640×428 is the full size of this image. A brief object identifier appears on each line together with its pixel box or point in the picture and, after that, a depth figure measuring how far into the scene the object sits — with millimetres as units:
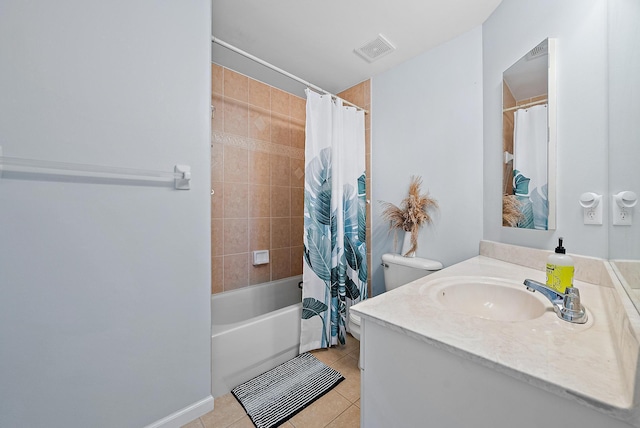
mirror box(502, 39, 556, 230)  1139
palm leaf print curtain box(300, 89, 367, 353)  1773
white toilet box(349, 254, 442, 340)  1679
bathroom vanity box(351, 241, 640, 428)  440
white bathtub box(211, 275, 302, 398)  1394
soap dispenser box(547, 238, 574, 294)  828
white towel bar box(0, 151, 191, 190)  832
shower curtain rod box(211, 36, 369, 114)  1380
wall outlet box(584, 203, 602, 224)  983
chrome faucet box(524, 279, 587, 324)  675
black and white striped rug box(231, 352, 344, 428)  1264
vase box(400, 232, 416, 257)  1873
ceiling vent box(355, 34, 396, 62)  1738
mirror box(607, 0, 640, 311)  621
